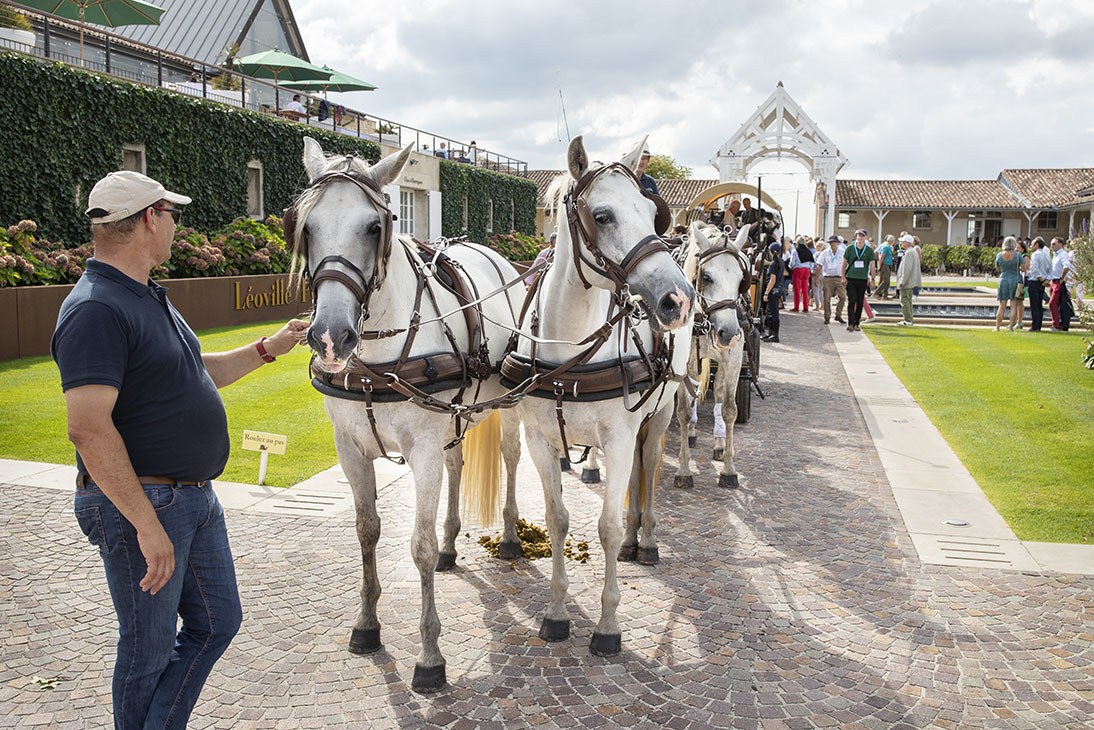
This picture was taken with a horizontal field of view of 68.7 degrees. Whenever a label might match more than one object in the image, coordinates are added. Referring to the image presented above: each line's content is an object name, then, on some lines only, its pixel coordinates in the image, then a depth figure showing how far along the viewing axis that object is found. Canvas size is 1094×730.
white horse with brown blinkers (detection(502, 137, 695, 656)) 3.62
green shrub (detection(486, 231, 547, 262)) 31.03
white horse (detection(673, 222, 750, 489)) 6.57
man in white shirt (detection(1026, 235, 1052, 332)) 18.12
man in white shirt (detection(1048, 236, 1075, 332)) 17.89
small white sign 6.60
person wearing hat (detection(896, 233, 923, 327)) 19.52
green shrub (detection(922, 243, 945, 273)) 46.69
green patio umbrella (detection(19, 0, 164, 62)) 17.95
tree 70.06
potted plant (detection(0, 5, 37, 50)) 15.57
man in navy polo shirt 2.39
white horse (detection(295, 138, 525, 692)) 3.32
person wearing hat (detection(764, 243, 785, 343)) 14.34
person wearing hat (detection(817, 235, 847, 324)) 19.97
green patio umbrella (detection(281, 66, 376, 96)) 27.86
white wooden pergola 35.00
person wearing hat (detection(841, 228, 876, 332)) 18.05
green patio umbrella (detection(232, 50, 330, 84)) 25.78
